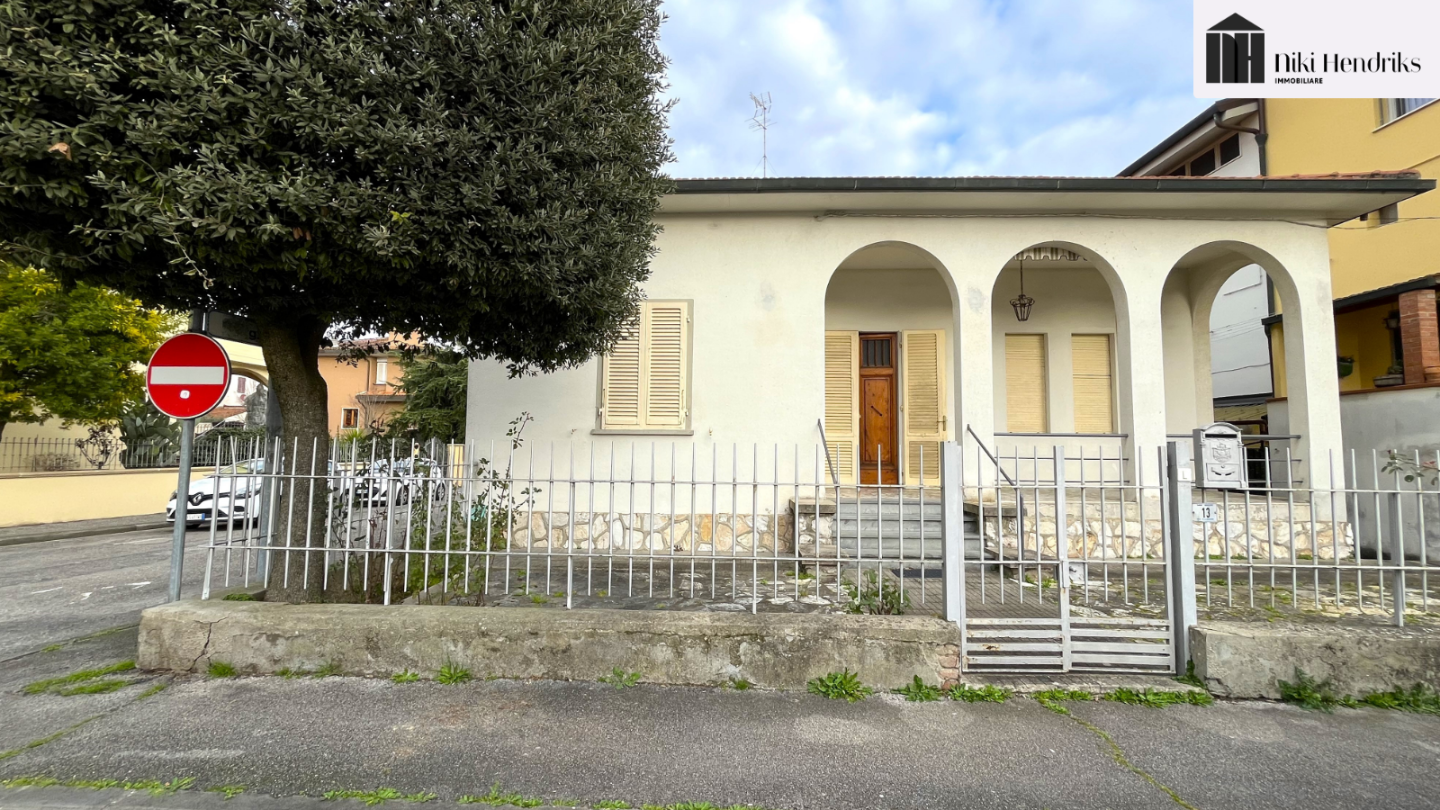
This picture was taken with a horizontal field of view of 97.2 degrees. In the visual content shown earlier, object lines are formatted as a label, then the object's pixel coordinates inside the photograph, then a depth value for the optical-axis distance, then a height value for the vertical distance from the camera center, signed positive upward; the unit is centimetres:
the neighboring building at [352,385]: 2768 +320
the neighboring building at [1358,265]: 783 +346
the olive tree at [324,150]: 313 +161
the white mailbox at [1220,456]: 569 +2
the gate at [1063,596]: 365 -105
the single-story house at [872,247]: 709 +202
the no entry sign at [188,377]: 402 +47
